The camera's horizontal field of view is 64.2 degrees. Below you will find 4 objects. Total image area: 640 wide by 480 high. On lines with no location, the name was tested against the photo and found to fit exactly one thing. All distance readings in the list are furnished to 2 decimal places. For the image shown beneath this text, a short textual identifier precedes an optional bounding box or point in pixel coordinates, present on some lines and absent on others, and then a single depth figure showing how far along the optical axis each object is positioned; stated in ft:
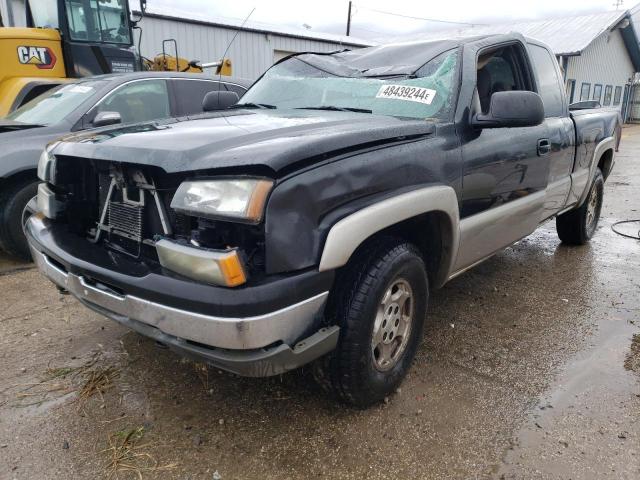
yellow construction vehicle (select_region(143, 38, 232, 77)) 28.83
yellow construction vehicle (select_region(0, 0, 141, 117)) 21.76
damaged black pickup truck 6.21
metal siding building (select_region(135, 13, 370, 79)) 49.26
